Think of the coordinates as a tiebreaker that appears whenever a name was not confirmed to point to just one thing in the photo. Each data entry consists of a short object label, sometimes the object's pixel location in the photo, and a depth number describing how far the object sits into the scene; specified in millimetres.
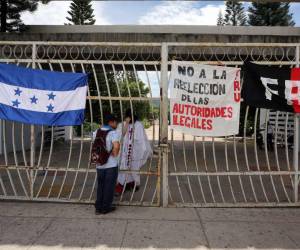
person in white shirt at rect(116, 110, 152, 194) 4450
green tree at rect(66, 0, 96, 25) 19927
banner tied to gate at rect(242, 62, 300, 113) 3796
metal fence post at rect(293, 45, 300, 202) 3859
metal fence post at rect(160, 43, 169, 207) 3787
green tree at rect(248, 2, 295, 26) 21202
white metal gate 3784
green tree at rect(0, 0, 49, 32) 12307
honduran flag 3836
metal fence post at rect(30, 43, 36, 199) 3912
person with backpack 3550
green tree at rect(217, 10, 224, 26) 25045
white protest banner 3742
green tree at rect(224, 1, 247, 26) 24370
